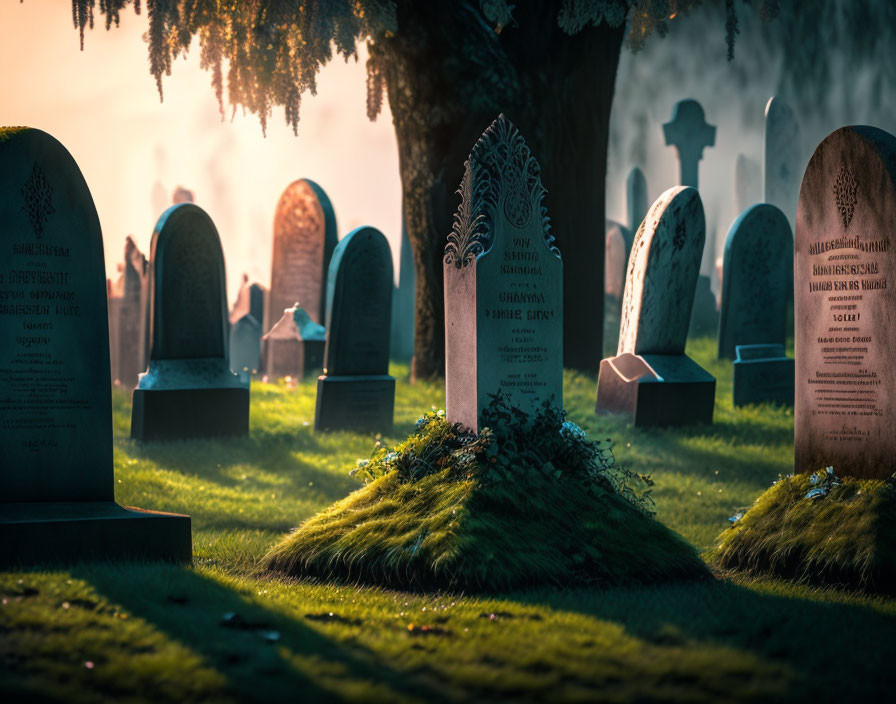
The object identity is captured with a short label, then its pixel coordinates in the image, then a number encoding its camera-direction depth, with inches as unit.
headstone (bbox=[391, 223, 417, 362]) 930.7
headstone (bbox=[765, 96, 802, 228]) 1044.5
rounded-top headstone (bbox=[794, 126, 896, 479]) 274.4
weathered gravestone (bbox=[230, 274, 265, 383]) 840.9
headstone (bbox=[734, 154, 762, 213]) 1712.6
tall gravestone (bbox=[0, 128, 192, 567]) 252.5
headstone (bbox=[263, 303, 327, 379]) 700.7
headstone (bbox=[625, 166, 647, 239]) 1141.1
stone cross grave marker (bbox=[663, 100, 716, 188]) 987.9
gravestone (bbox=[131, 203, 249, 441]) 485.4
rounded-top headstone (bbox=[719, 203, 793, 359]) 600.1
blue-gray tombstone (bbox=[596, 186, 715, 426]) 499.8
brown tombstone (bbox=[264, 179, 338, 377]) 767.7
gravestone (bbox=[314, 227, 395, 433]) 519.2
